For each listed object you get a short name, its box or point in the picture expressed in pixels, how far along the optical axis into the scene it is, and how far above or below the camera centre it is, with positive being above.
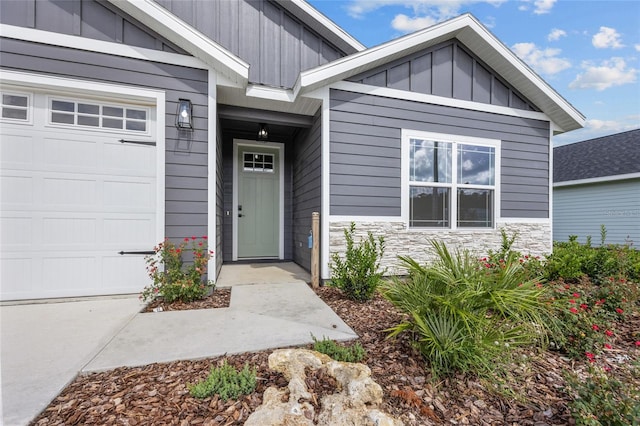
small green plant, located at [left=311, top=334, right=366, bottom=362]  1.87 -0.98
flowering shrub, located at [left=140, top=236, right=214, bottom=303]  3.11 -0.74
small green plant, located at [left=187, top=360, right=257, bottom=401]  1.50 -0.99
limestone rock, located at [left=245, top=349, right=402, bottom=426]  1.23 -0.94
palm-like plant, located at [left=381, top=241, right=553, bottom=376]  1.72 -0.67
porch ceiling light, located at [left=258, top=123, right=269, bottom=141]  4.82 +1.44
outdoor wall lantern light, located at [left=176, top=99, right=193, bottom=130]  3.38 +1.20
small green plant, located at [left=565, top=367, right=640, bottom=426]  1.23 -0.92
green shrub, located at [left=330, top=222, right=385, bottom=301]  3.24 -0.76
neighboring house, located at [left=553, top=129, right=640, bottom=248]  8.48 +0.83
